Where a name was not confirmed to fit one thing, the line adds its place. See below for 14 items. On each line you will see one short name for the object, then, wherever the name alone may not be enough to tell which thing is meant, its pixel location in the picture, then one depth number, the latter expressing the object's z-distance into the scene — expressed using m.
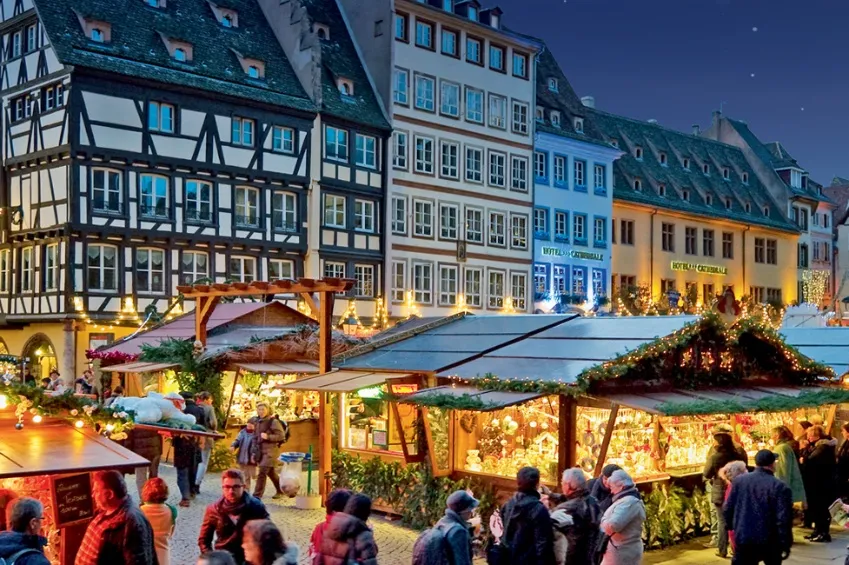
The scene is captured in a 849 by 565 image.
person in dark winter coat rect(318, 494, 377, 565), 6.53
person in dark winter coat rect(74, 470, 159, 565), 6.39
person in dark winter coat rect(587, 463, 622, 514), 9.13
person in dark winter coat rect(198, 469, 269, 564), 7.13
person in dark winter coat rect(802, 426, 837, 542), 13.07
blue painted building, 41.50
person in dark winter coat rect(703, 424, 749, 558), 11.84
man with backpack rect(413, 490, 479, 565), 6.57
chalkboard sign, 7.11
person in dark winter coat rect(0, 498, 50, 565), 5.71
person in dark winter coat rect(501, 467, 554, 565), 7.60
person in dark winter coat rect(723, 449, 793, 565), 9.16
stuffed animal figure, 8.20
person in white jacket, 8.11
